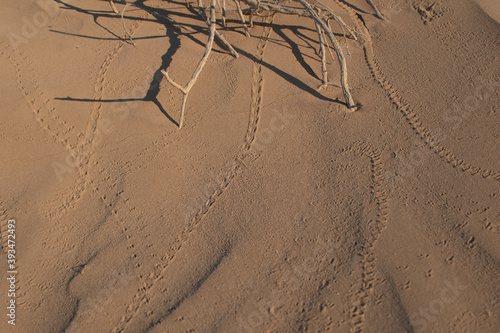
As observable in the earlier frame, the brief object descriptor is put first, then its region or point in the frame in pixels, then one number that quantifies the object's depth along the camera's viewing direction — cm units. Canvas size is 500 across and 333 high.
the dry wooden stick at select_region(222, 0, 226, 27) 409
